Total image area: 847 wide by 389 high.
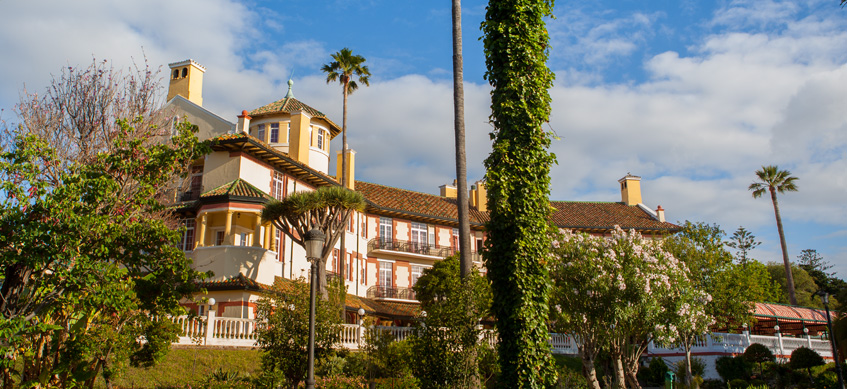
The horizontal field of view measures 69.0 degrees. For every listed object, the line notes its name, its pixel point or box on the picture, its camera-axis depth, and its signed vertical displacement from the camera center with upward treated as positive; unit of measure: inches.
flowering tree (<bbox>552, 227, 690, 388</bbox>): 732.7 +47.7
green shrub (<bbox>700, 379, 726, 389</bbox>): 1141.1 -97.3
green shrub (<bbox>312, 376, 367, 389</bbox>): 660.7 -46.8
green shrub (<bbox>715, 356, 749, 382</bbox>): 1157.7 -68.6
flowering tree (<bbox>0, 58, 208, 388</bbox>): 410.6 +62.3
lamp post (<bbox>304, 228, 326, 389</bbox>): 465.7 +68.0
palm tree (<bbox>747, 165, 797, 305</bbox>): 2249.0 +530.9
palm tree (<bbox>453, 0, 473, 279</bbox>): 696.4 +225.9
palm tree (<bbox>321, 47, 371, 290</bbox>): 1466.5 +632.3
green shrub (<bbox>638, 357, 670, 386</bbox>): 1162.6 -75.7
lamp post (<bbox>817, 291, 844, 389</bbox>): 823.1 -12.5
